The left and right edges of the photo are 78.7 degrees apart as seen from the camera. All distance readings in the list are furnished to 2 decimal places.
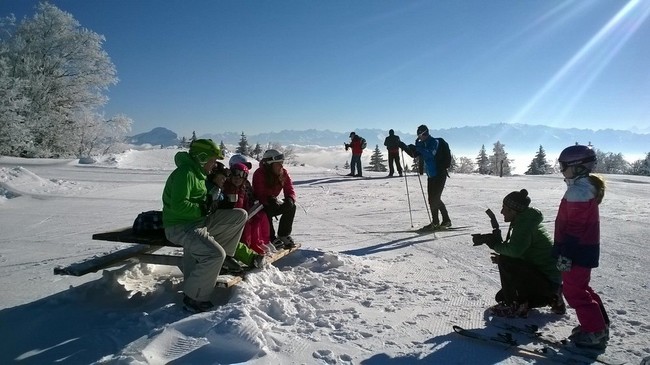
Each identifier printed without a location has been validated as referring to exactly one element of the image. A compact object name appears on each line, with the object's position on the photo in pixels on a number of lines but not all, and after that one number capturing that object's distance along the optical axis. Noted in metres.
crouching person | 4.14
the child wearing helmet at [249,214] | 5.77
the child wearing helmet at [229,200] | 4.75
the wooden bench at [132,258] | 4.38
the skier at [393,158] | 19.28
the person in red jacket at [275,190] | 6.32
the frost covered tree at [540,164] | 70.25
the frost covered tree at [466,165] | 104.31
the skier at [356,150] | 19.88
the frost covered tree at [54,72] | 26.17
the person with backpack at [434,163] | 8.62
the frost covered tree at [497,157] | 89.43
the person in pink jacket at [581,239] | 3.48
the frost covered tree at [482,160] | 89.31
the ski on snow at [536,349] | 3.42
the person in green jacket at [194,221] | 4.17
